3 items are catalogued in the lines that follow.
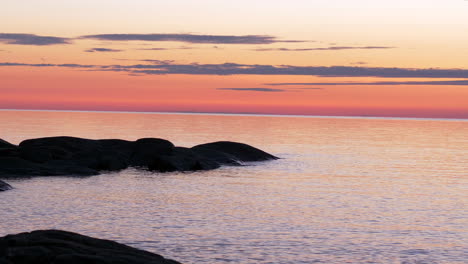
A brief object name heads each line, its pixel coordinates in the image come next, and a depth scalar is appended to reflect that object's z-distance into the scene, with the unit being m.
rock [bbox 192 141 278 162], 63.31
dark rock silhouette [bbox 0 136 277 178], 48.25
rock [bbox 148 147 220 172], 55.03
